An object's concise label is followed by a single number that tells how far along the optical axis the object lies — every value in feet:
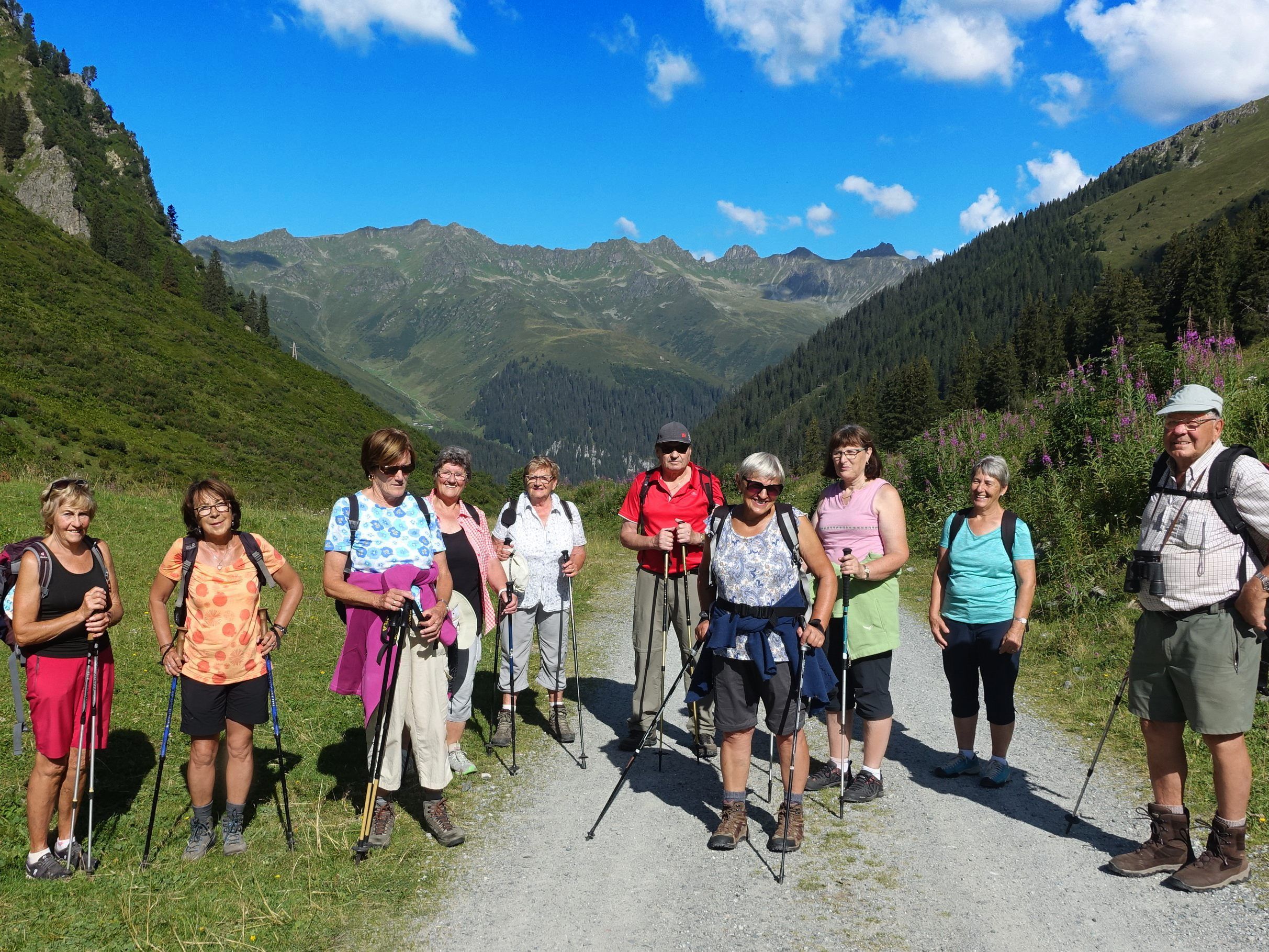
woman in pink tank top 18.74
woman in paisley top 16.11
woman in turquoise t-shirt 19.51
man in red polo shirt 21.20
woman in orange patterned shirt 15.75
